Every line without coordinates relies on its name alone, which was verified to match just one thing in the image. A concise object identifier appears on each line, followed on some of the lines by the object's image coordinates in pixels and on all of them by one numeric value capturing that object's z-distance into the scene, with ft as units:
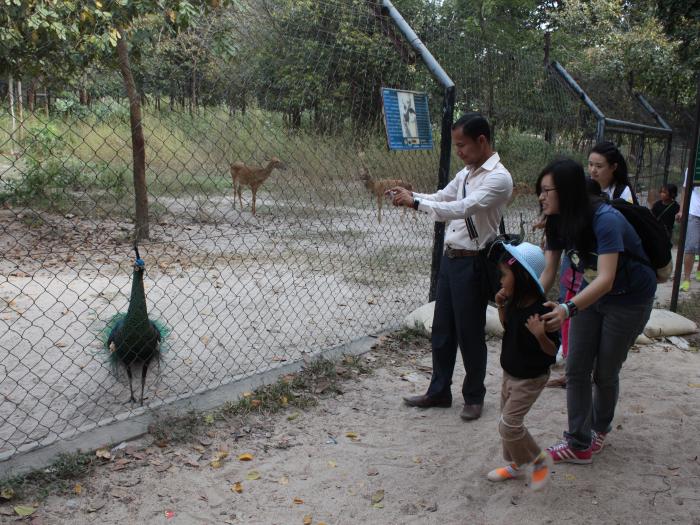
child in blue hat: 8.43
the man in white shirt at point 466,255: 10.48
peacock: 10.94
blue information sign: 14.26
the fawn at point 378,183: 15.81
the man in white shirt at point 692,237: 23.52
